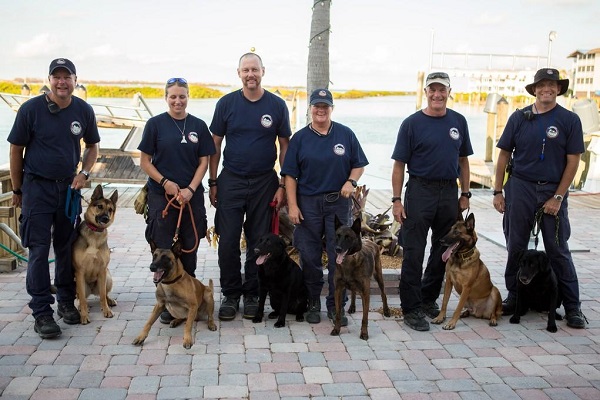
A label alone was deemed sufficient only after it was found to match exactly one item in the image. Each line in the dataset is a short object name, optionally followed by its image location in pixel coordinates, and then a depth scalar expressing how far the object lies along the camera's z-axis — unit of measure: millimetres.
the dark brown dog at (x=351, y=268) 4086
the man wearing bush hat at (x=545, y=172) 4352
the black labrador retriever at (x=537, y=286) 4355
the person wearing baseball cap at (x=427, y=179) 4215
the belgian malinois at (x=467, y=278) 4348
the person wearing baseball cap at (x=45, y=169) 4000
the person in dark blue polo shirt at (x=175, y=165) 4270
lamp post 17266
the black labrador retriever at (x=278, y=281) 4238
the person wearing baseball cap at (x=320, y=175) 4254
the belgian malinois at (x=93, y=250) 4391
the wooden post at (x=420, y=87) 18047
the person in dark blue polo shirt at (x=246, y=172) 4379
